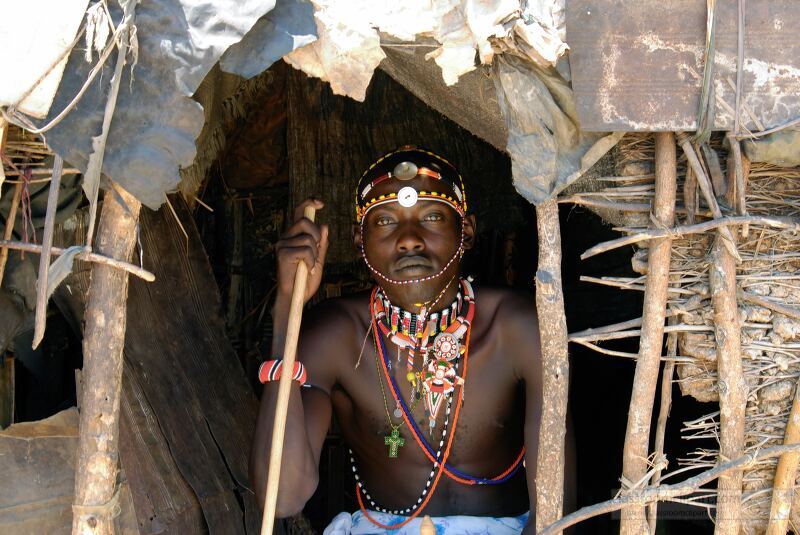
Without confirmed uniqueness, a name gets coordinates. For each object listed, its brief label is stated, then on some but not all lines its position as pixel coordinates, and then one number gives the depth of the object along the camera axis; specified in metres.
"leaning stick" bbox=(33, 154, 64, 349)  2.33
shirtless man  3.48
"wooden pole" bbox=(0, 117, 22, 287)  2.60
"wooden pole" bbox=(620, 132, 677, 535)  2.60
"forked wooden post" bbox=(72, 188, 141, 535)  2.52
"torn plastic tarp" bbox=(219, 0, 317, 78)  2.46
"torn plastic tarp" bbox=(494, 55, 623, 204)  2.51
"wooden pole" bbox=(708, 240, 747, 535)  2.61
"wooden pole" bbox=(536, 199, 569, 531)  2.65
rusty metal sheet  2.47
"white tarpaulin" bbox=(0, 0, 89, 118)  2.25
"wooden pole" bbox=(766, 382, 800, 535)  2.67
